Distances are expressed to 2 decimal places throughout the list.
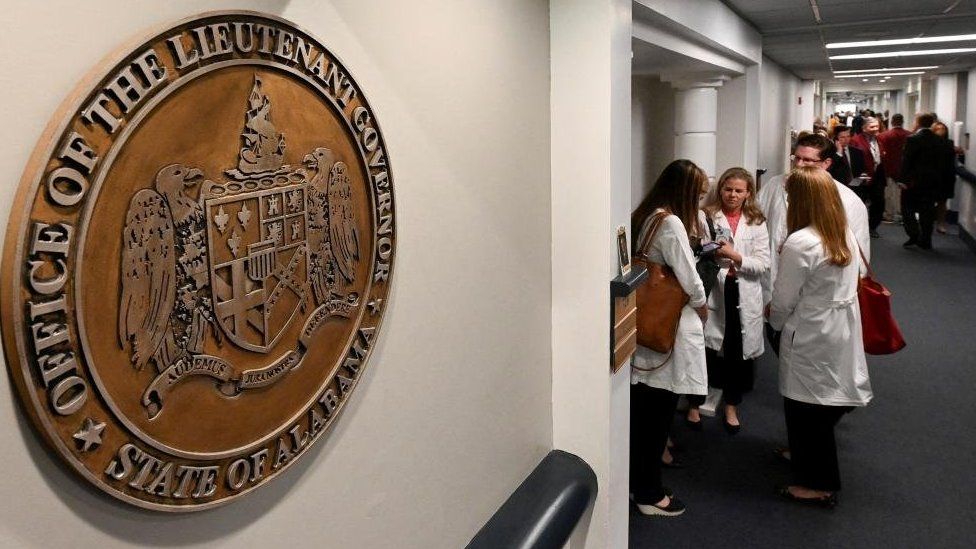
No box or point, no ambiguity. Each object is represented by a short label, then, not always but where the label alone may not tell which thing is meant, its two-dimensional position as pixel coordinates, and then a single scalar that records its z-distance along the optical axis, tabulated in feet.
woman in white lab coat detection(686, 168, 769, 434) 13.97
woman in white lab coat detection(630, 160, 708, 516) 10.73
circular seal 2.73
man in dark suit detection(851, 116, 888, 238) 36.32
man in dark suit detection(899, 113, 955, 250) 31.94
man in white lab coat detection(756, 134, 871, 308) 14.38
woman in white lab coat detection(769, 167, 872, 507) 10.89
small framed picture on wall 8.09
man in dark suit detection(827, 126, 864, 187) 25.87
